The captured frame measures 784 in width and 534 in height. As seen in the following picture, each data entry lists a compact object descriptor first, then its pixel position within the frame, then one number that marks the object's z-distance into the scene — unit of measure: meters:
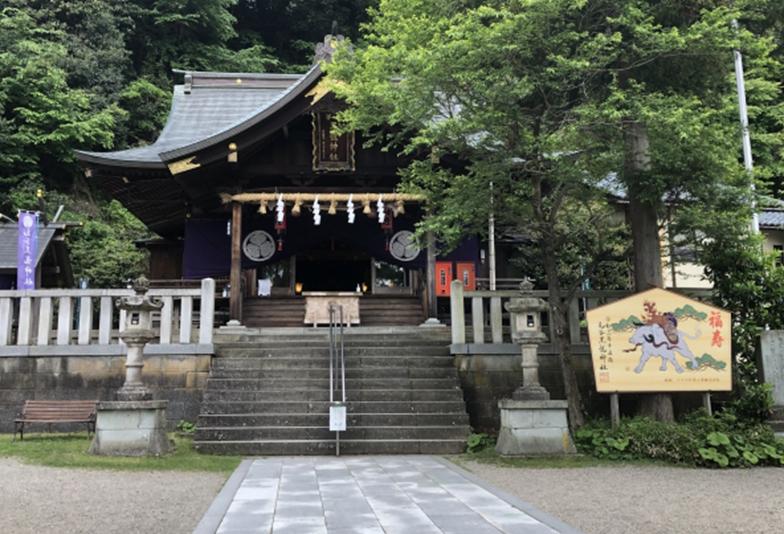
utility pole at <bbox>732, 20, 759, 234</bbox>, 9.58
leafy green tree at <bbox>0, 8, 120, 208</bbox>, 25.39
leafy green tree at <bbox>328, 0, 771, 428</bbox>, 8.27
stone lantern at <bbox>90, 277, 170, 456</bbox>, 8.43
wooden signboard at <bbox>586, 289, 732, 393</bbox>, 9.21
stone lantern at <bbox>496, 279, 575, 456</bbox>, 8.54
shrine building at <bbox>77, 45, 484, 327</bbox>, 12.78
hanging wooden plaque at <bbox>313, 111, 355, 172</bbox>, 13.29
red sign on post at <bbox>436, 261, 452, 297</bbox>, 14.33
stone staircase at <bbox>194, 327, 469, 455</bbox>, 9.10
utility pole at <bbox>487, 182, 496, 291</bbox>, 12.88
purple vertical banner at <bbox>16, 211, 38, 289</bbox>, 13.23
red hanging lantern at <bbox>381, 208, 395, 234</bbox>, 13.85
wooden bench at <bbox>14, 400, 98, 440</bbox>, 9.69
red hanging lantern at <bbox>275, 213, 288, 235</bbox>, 13.59
